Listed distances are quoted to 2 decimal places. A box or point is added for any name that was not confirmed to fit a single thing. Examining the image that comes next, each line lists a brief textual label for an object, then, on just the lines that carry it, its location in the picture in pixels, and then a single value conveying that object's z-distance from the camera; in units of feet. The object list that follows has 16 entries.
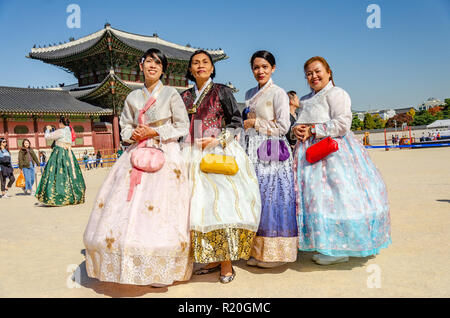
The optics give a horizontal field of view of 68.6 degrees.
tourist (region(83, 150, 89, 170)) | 70.13
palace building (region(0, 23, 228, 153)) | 69.00
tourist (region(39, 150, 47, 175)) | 65.75
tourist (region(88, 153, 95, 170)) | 71.50
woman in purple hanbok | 9.71
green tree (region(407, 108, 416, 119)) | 218.24
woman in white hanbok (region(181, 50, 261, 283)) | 8.83
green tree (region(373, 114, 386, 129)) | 201.16
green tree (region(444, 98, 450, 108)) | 184.75
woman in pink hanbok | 8.09
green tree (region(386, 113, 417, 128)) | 199.11
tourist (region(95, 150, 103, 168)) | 73.67
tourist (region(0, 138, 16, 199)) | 30.60
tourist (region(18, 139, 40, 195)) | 30.71
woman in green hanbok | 23.91
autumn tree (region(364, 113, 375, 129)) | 197.47
